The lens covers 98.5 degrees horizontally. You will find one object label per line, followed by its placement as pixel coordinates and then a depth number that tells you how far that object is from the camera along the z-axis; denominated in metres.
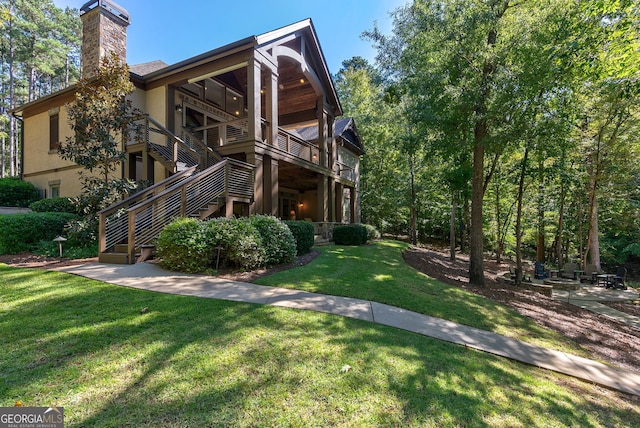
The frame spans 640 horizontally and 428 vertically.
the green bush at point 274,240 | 7.26
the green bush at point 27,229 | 7.59
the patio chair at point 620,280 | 10.80
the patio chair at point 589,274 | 11.44
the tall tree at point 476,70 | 7.25
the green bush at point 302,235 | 9.30
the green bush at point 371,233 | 18.06
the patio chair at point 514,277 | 10.54
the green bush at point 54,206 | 10.36
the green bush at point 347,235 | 14.12
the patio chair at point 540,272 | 11.24
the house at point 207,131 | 7.70
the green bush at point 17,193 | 12.67
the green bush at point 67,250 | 7.25
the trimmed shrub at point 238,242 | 6.39
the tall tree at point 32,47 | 22.14
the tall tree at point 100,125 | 8.15
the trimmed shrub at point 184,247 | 6.04
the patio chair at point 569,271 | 11.52
